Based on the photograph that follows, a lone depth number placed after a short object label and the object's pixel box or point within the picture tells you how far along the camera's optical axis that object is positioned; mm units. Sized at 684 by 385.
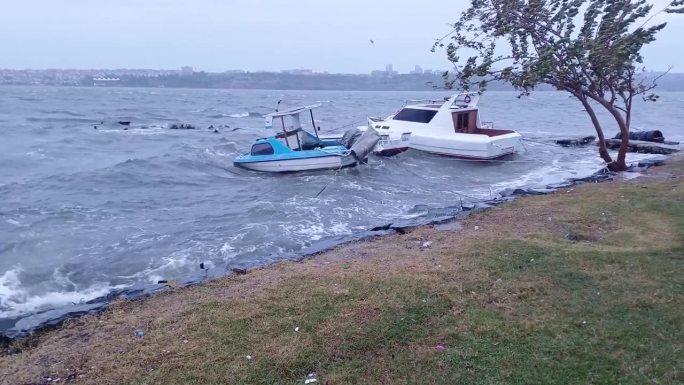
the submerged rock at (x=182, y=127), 40625
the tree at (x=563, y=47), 14438
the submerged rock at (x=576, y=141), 28578
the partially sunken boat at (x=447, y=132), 22688
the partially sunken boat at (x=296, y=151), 20359
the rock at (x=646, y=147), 23147
